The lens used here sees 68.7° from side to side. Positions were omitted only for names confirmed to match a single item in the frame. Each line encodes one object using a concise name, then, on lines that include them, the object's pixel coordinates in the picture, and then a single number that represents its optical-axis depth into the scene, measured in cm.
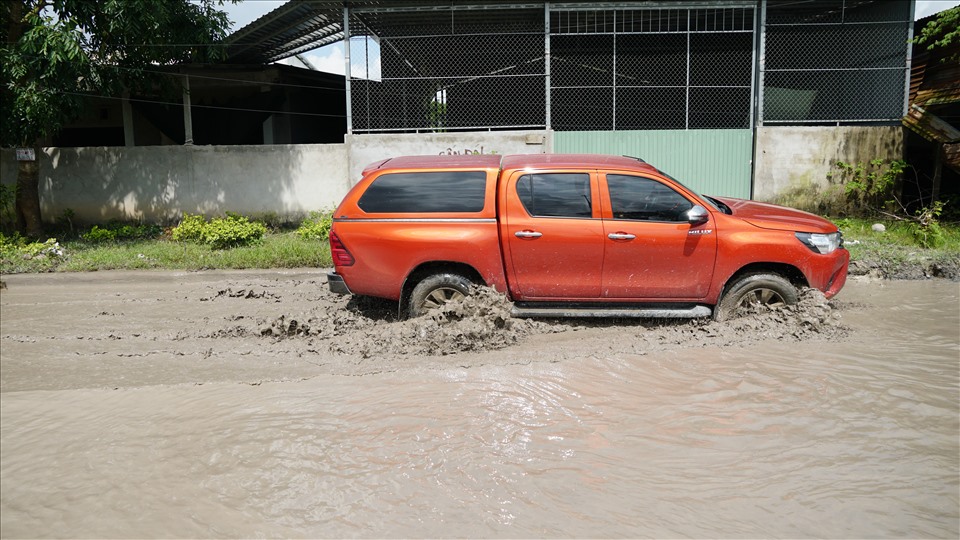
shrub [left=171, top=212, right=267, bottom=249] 1202
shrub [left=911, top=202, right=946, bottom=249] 1109
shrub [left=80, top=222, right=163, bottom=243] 1340
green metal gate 1408
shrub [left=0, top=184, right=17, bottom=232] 1336
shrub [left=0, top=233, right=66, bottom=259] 1126
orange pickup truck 662
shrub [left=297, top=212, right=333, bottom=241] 1271
